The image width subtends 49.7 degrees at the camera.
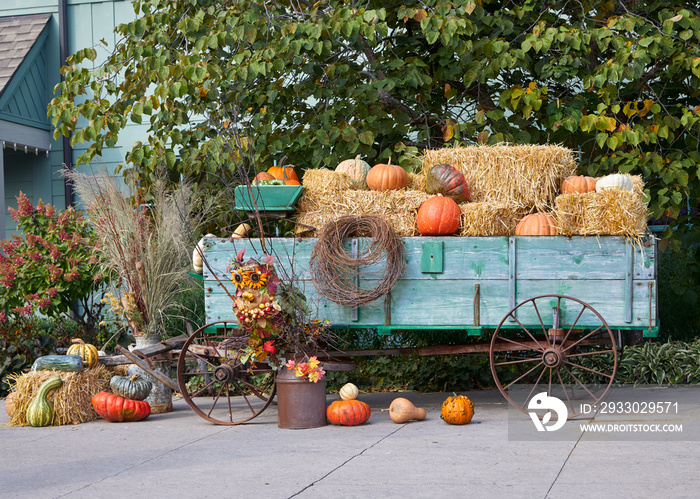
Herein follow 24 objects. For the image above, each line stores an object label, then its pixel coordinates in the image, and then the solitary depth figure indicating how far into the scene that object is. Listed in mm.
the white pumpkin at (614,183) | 5359
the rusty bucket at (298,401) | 5324
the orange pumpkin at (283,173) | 6207
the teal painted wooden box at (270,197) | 5590
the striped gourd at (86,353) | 5953
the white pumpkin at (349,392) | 5664
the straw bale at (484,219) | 5418
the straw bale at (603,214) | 5121
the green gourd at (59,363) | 5801
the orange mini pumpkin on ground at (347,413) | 5355
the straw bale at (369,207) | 5590
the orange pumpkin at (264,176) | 5910
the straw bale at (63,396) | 5805
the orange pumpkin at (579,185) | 5566
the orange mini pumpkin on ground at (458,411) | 5219
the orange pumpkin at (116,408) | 5723
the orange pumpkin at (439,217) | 5367
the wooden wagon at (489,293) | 5160
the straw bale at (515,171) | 5773
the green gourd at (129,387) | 5844
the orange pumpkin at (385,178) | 5836
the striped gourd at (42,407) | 5723
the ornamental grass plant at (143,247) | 6426
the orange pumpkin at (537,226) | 5332
